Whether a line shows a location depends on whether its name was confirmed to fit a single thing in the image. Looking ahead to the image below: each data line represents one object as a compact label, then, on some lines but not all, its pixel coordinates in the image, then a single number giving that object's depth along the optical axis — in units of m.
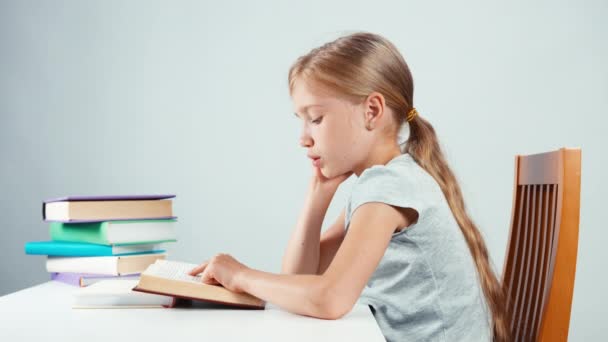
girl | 1.65
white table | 1.48
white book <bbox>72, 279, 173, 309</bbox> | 1.66
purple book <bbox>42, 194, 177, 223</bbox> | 1.92
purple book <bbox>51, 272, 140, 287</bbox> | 1.92
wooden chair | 1.70
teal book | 1.91
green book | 1.91
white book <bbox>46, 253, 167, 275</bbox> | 1.92
